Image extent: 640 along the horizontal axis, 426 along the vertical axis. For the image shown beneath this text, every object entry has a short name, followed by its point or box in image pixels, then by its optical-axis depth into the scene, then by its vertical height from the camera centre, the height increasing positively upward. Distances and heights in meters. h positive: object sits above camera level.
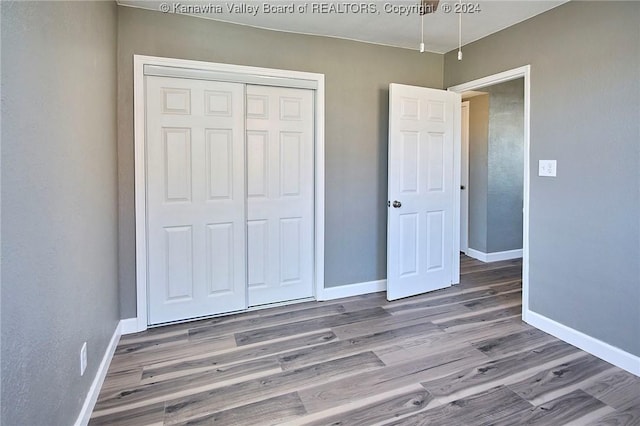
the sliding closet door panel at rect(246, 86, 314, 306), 3.09 +0.02
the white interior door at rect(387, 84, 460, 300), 3.33 +0.06
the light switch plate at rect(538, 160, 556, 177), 2.67 +0.21
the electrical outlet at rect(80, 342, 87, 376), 1.71 -0.78
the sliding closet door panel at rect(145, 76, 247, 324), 2.78 -0.02
